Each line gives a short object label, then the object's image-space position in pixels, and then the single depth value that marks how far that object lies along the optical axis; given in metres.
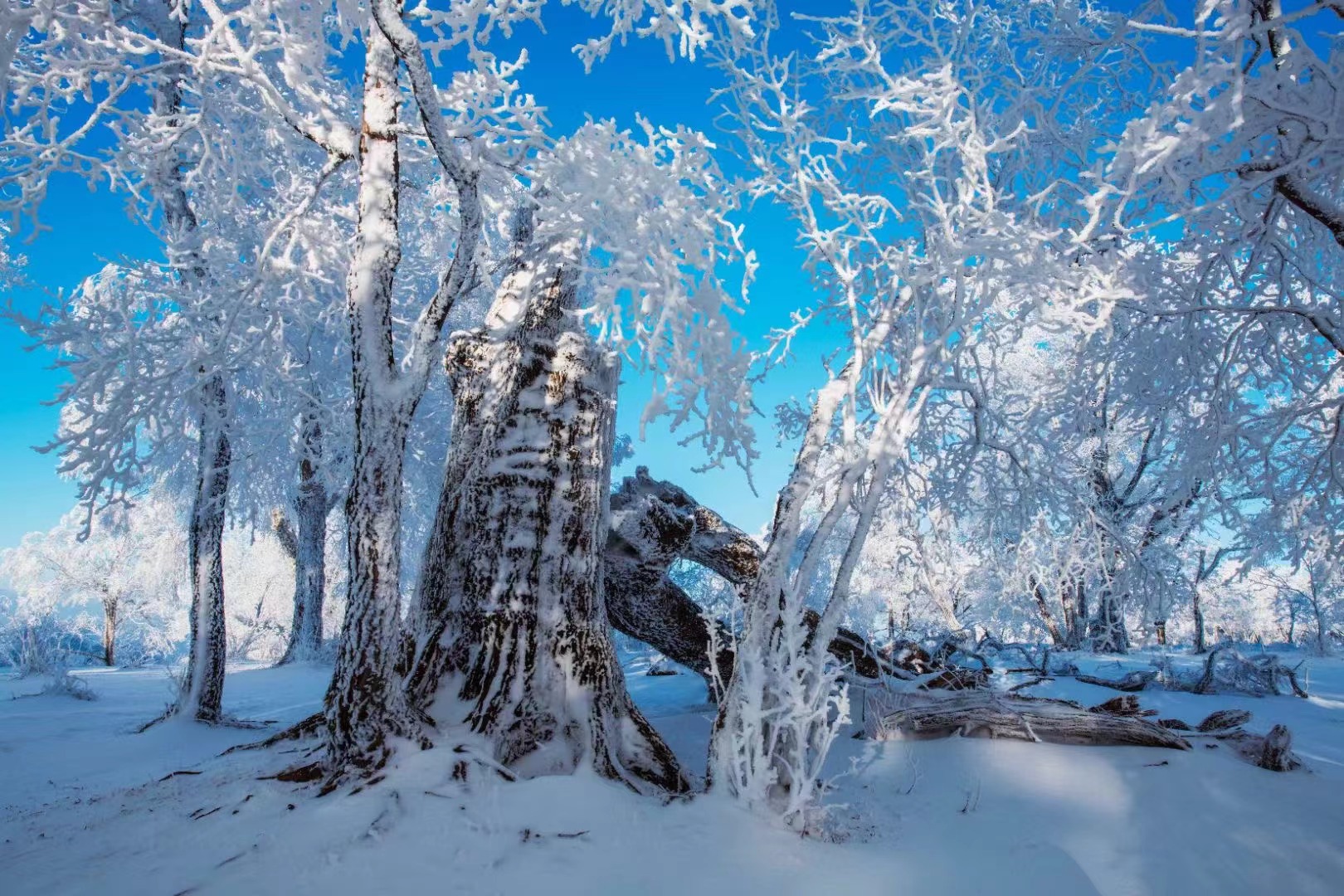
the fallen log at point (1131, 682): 6.59
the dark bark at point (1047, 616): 13.91
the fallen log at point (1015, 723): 4.00
